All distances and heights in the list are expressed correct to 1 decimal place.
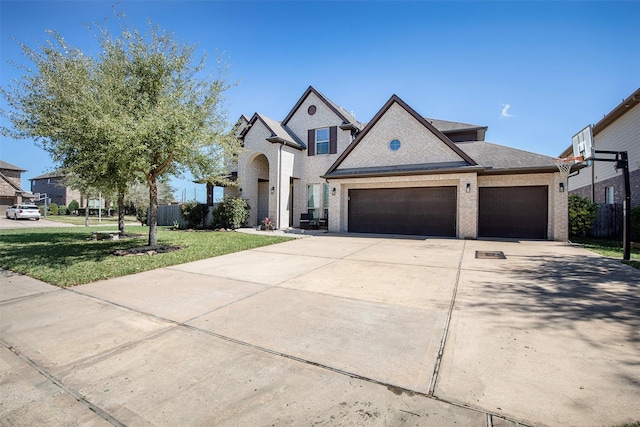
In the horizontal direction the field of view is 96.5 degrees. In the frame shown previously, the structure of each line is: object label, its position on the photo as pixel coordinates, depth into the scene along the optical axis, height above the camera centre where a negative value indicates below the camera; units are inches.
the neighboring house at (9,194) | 1397.6 +83.9
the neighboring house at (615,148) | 560.7 +141.6
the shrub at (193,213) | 754.8 -2.8
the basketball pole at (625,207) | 313.6 +9.0
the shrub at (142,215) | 887.9 -12.4
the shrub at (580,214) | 511.8 +0.7
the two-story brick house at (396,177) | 510.0 +73.5
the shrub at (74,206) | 1701.5 +30.9
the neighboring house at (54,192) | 1908.8 +135.6
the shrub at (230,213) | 699.9 -2.0
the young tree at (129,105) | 302.8 +127.2
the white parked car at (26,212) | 1106.1 -4.2
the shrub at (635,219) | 440.8 -6.8
